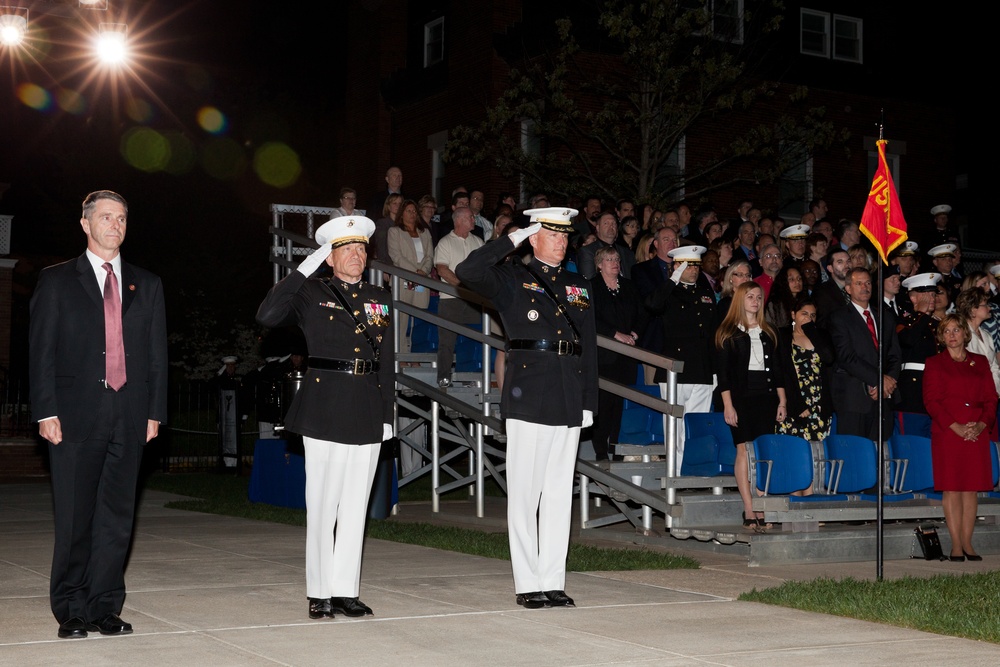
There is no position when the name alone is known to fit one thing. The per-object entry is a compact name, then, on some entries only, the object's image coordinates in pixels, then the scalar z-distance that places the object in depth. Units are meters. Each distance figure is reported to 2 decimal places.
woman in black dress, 10.46
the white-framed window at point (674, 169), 23.16
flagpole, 8.88
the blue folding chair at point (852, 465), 11.00
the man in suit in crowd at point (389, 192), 15.90
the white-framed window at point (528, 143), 22.38
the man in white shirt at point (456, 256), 13.94
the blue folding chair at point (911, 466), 11.70
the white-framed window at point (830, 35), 26.70
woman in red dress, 10.69
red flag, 9.56
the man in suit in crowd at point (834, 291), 12.46
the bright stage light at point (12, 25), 13.35
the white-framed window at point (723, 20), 21.48
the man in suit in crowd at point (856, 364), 11.44
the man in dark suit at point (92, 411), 6.57
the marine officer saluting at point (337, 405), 7.24
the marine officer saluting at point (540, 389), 7.77
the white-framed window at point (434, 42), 28.05
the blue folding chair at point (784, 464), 10.55
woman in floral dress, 10.87
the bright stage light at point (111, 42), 14.04
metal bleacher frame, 10.45
